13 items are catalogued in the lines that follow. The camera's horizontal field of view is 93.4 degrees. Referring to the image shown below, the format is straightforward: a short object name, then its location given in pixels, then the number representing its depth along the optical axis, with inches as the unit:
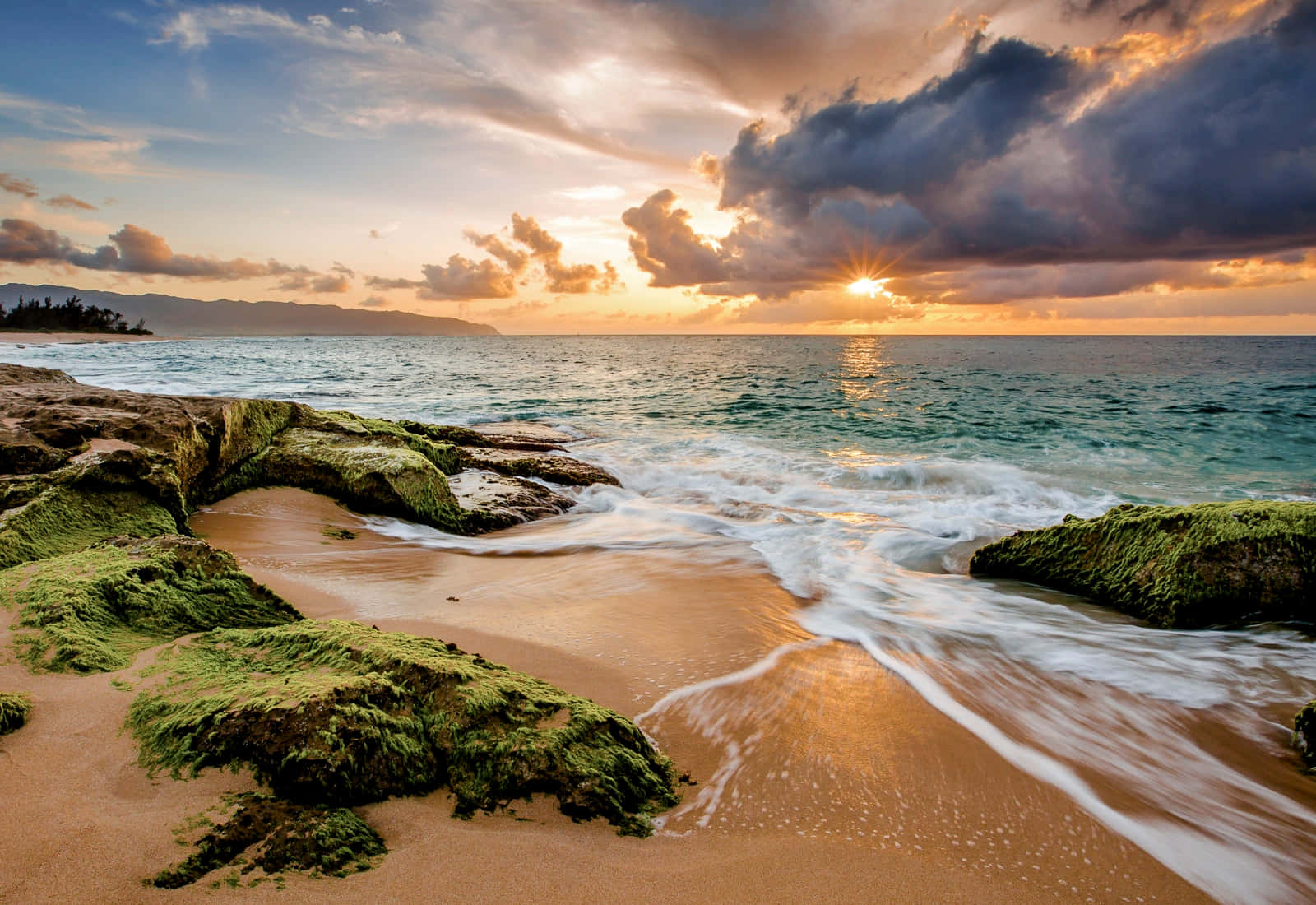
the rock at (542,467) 367.9
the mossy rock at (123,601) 96.4
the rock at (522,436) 469.7
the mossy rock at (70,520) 141.0
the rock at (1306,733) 124.5
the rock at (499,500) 272.2
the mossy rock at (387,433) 305.4
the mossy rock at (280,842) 63.1
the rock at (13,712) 75.8
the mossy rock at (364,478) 257.3
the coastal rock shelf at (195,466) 158.6
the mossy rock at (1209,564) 181.5
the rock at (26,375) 290.8
